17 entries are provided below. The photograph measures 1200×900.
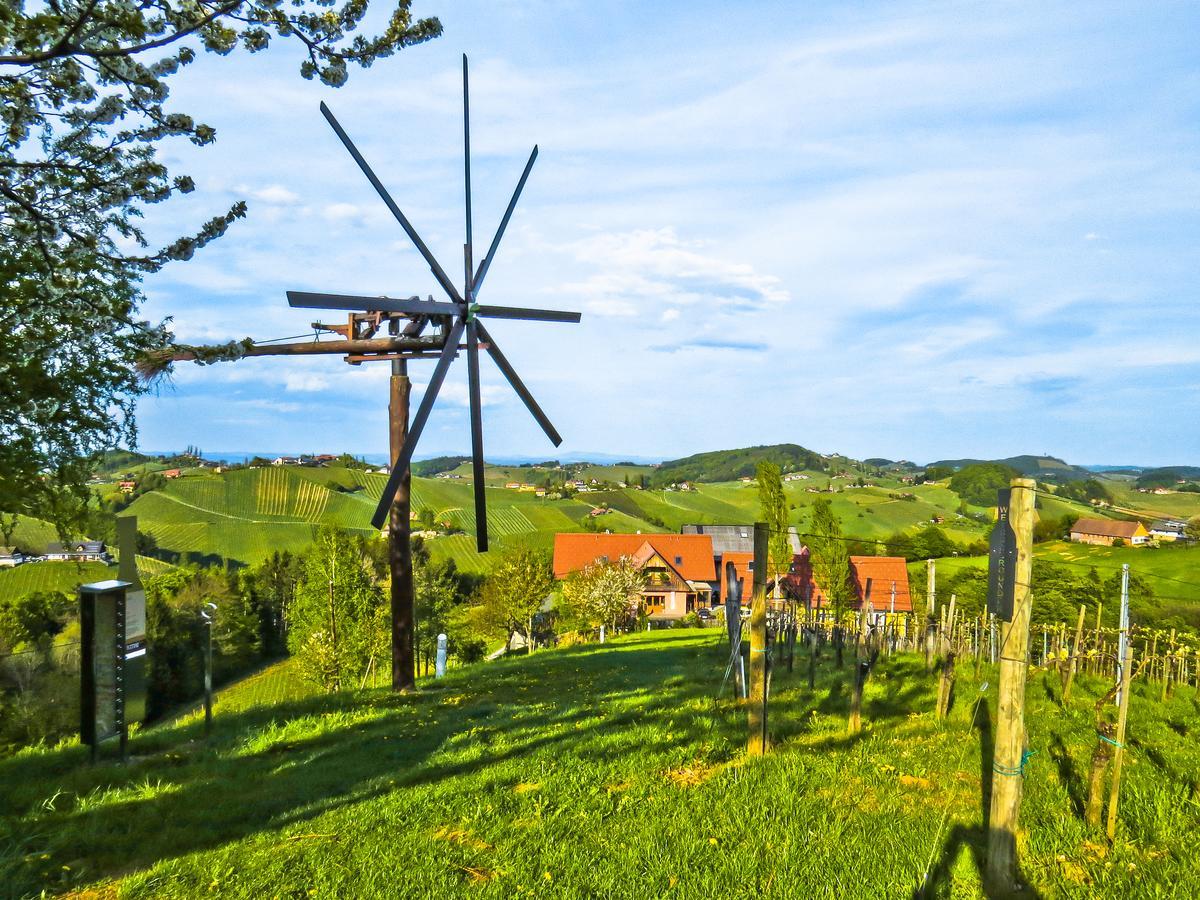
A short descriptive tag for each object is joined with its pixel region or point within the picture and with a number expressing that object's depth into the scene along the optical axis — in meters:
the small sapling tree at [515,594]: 46.31
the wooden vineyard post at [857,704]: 9.86
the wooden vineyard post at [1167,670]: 14.52
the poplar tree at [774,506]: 48.28
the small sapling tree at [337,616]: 36.16
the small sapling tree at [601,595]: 48.19
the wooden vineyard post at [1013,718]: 5.71
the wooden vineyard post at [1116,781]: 6.55
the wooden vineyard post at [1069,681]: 12.14
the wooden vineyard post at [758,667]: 9.00
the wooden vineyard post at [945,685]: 10.67
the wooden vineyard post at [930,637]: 15.42
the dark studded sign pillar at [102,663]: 9.48
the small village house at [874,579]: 57.12
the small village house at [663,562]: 66.31
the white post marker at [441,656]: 21.77
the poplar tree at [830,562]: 52.56
